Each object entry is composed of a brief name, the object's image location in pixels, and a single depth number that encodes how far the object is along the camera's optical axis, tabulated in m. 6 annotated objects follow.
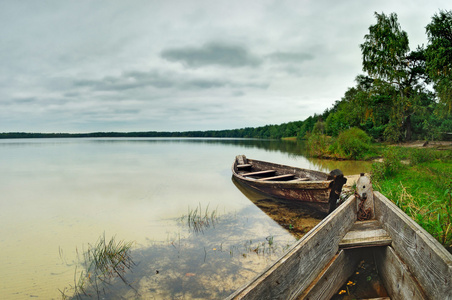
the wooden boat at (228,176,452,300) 1.94
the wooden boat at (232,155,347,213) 6.40
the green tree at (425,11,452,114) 16.06
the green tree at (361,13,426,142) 21.02
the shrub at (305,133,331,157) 21.57
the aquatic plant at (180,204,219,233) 6.31
